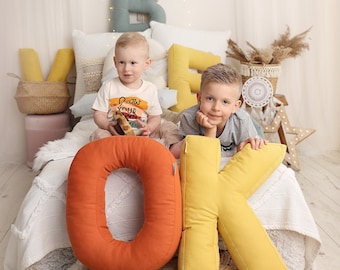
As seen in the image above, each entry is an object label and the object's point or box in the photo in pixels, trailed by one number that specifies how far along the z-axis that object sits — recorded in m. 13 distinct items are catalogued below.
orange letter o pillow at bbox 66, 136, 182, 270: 1.44
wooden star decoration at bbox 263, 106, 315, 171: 2.91
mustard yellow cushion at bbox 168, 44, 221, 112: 2.64
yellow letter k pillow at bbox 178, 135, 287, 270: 1.44
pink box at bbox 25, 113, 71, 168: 2.95
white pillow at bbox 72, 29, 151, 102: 2.88
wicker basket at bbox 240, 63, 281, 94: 2.86
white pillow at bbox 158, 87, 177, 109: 2.50
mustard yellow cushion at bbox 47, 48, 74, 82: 3.01
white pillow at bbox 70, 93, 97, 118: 2.61
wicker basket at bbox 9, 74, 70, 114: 2.89
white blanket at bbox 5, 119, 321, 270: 1.54
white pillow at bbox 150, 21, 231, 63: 2.90
